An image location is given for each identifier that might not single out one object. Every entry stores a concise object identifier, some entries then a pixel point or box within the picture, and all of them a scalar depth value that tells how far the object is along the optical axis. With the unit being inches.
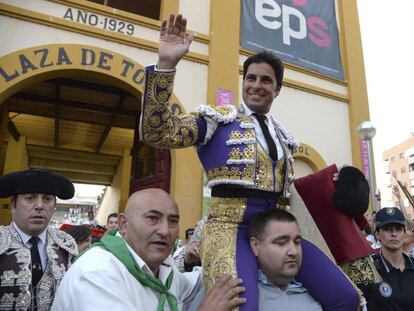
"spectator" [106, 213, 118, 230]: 234.2
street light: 271.0
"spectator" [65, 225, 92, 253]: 159.8
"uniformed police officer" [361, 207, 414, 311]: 107.3
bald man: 52.9
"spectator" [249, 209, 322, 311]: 66.0
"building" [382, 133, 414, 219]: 1933.6
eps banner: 294.2
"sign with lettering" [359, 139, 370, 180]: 312.3
